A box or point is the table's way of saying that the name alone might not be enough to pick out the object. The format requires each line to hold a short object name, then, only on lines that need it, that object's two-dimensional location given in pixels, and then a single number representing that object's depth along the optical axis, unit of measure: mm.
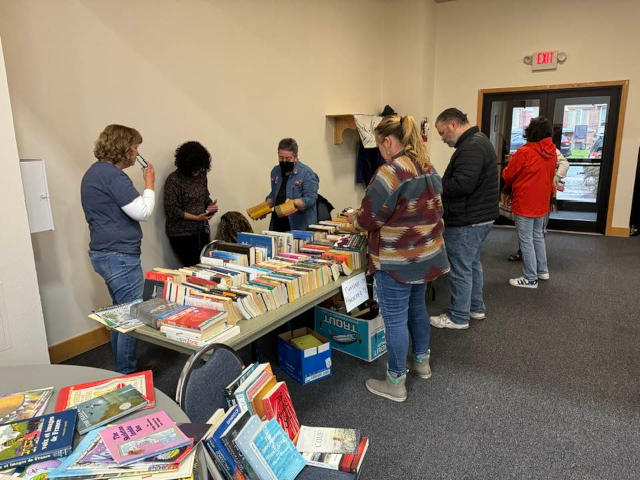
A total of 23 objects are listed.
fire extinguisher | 6867
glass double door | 6355
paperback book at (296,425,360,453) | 1523
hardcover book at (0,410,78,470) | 1041
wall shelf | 5730
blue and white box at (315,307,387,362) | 2902
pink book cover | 1042
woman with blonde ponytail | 2094
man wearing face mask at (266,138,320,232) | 3602
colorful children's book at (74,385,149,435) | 1188
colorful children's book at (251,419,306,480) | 1258
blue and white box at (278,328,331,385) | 2660
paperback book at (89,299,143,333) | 1928
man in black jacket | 2941
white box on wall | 2406
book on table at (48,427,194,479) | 991
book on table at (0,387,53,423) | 1230
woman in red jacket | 3973
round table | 1350
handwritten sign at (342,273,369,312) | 2445
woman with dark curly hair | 3506
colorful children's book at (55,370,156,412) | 1308
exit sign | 6324
